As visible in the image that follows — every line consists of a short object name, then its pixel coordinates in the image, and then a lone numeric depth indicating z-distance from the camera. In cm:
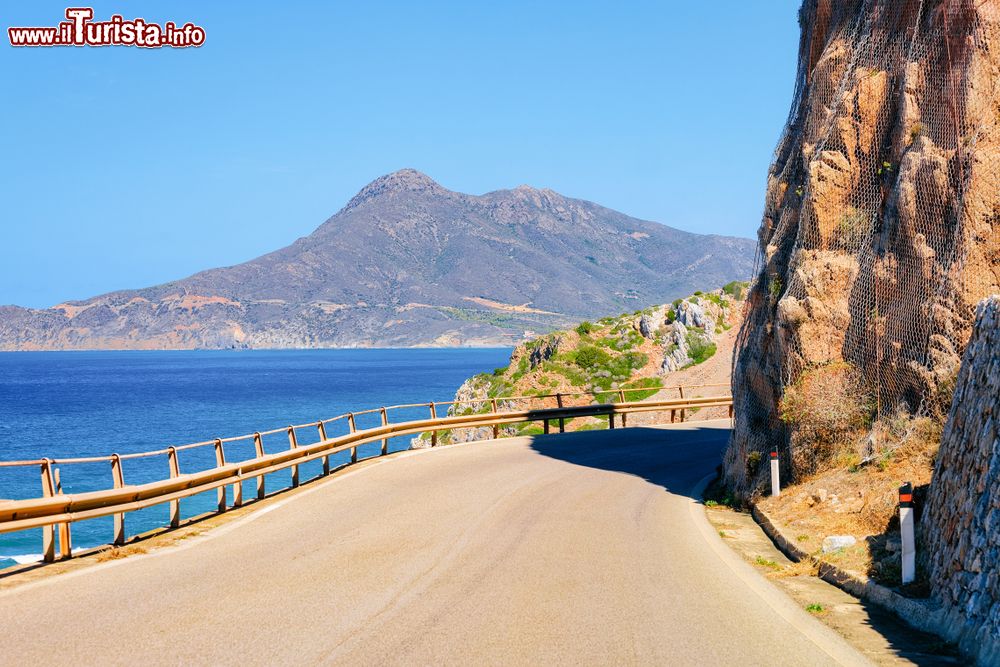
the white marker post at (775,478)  1574
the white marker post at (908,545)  966
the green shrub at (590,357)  5856
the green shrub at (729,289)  6347
